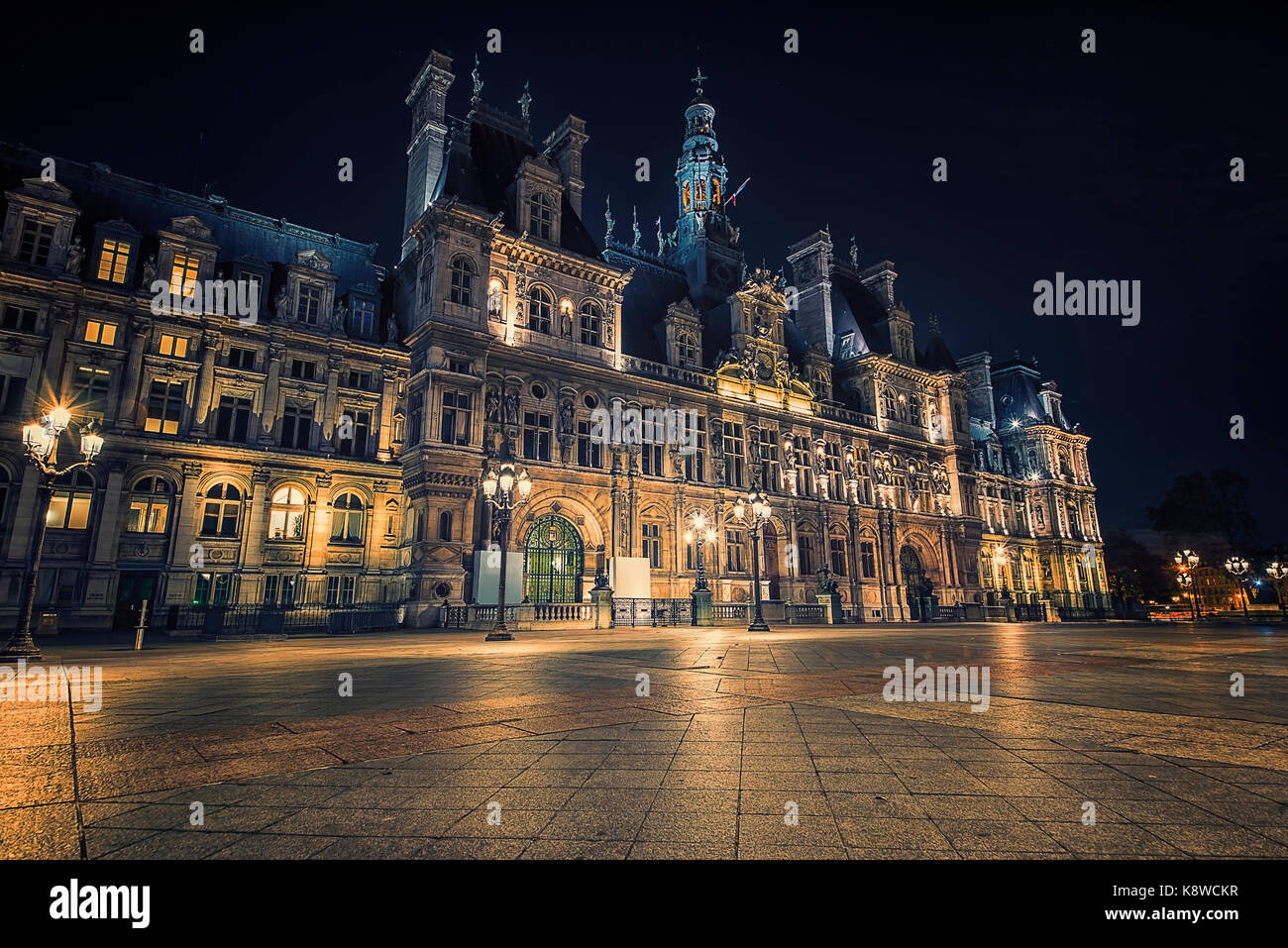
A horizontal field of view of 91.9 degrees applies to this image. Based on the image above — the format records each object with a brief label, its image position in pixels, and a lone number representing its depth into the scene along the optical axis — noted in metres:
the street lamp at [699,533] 32.22
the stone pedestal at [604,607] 23.81
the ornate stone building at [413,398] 23.69
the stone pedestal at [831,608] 32.53
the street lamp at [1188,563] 37.66
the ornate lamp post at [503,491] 16.92
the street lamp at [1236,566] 36.38
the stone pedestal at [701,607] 26.53
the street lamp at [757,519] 22.55
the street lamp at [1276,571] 36.62
